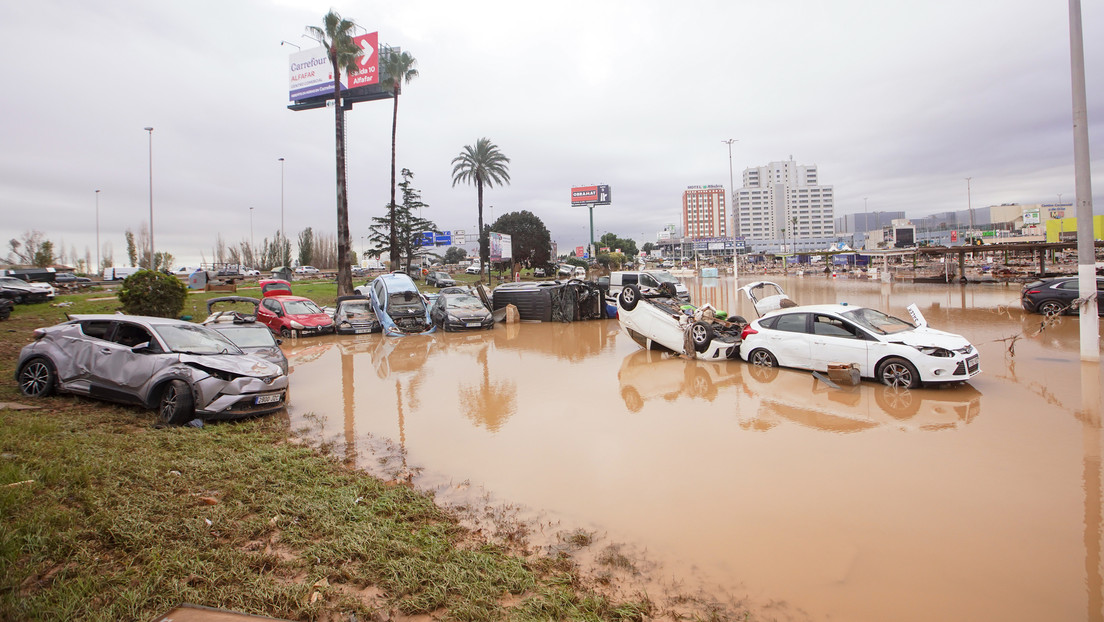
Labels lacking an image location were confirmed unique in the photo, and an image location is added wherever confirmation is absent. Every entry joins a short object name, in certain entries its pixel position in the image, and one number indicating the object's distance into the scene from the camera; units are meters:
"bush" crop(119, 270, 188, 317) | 17.92
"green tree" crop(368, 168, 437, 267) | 53.69
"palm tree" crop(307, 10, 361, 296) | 28.58
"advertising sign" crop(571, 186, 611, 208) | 99.00
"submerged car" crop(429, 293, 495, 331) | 20.97
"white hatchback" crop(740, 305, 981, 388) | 9.23
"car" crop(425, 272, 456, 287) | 44.91
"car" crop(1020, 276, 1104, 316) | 18.28
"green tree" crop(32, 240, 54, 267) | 64.31
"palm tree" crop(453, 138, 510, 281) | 51.16
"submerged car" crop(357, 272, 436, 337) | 20.69
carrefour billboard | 45.25
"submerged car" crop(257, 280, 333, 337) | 19.33
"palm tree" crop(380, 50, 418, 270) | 39.80
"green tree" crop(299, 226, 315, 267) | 91.22
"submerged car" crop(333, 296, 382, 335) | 20.22
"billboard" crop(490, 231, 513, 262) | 51.31
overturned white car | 12.82
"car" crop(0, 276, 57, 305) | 24.63
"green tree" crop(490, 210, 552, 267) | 69.38
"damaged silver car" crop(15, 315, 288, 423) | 7.75
